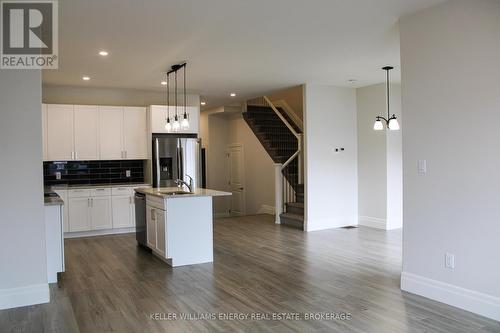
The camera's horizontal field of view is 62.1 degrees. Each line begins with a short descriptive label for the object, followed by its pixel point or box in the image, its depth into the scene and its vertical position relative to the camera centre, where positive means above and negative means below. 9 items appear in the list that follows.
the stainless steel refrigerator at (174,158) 7.85 +0.10
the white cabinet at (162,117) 7.81 +0.89
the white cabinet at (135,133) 7.88 +0.59
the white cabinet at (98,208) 7.25 -0.79
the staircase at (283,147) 8.55 +0.33
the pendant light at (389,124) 6.09 +0.54
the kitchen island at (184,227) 5.29 -0.83
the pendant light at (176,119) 5.86 +0.94
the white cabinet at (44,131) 7.18 +0.60
